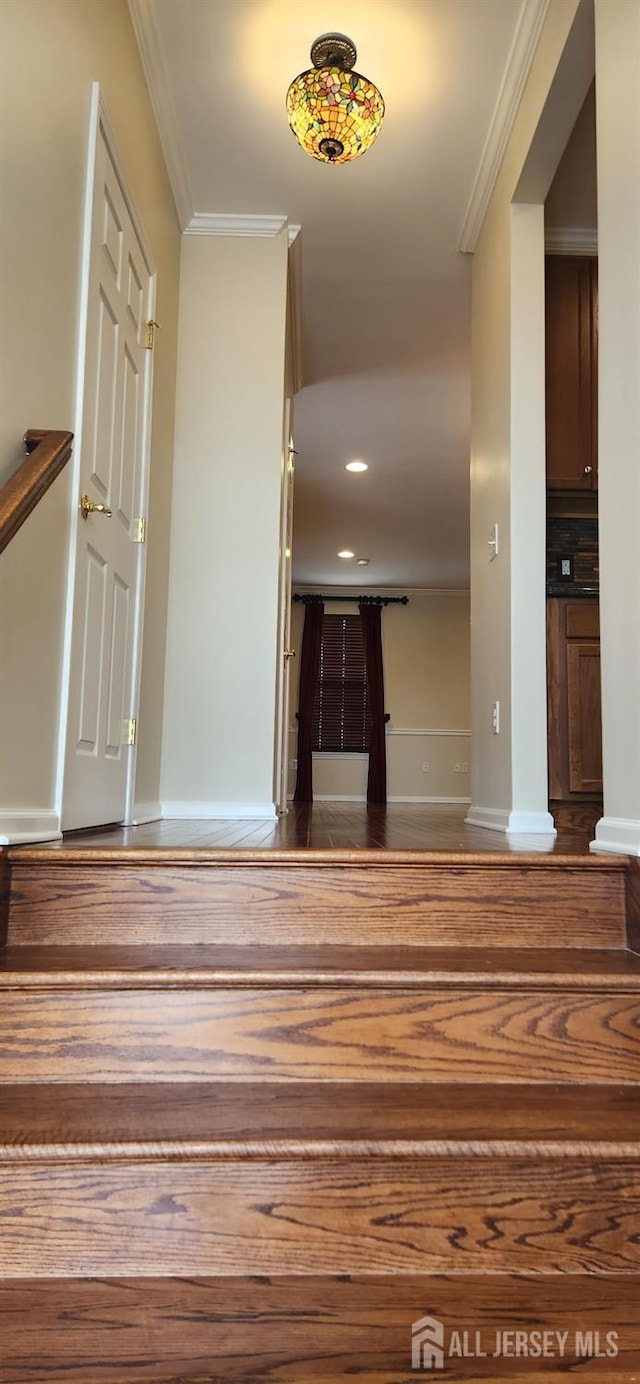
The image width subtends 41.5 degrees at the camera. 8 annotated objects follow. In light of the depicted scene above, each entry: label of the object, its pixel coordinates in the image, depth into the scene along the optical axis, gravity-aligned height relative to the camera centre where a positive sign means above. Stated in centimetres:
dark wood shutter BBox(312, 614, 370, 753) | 965 +62
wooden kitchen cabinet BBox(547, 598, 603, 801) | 304 +21
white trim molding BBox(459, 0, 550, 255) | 266 +229
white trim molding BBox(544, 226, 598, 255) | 350 +214
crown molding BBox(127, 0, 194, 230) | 272 +232
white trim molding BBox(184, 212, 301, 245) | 365 +228
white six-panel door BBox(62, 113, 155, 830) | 234 +73
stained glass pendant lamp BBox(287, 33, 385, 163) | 255 +197
